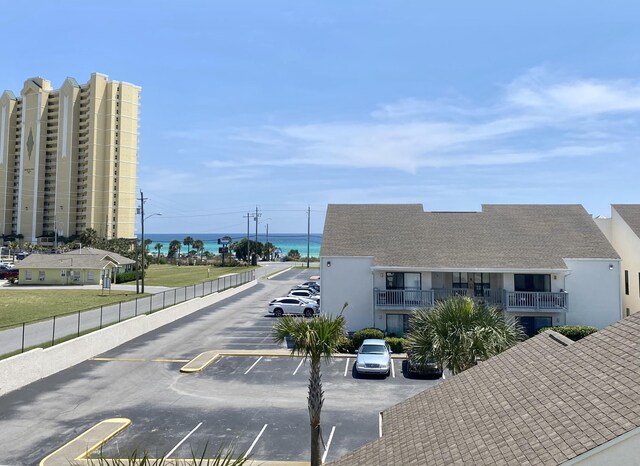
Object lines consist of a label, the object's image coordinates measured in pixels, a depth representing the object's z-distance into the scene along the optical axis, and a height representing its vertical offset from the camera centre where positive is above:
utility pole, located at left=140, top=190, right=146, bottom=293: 54.25 +5.13
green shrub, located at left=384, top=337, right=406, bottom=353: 30.69 -5.50
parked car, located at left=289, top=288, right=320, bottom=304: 50.17 -3.93
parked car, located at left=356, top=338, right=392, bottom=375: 25.56 -5.40
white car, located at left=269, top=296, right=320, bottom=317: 44.66 -4.55
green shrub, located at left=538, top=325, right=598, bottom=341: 30.20 -4.59
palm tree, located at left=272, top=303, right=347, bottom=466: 14.61 -2.62
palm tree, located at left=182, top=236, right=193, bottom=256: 123.94 +3.65
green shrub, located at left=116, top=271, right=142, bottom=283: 68.97 -2.97
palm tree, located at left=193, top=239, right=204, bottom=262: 126.81 +2.65
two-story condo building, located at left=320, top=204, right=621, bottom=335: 32.81 -1.03
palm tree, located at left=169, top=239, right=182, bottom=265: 118.25 +1.76
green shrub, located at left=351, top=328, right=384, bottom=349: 31.11 -5.03
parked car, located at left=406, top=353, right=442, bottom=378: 25.55 -5.90
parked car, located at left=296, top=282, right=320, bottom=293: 59.66 -3.67
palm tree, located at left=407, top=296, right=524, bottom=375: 17.39 -2.87
